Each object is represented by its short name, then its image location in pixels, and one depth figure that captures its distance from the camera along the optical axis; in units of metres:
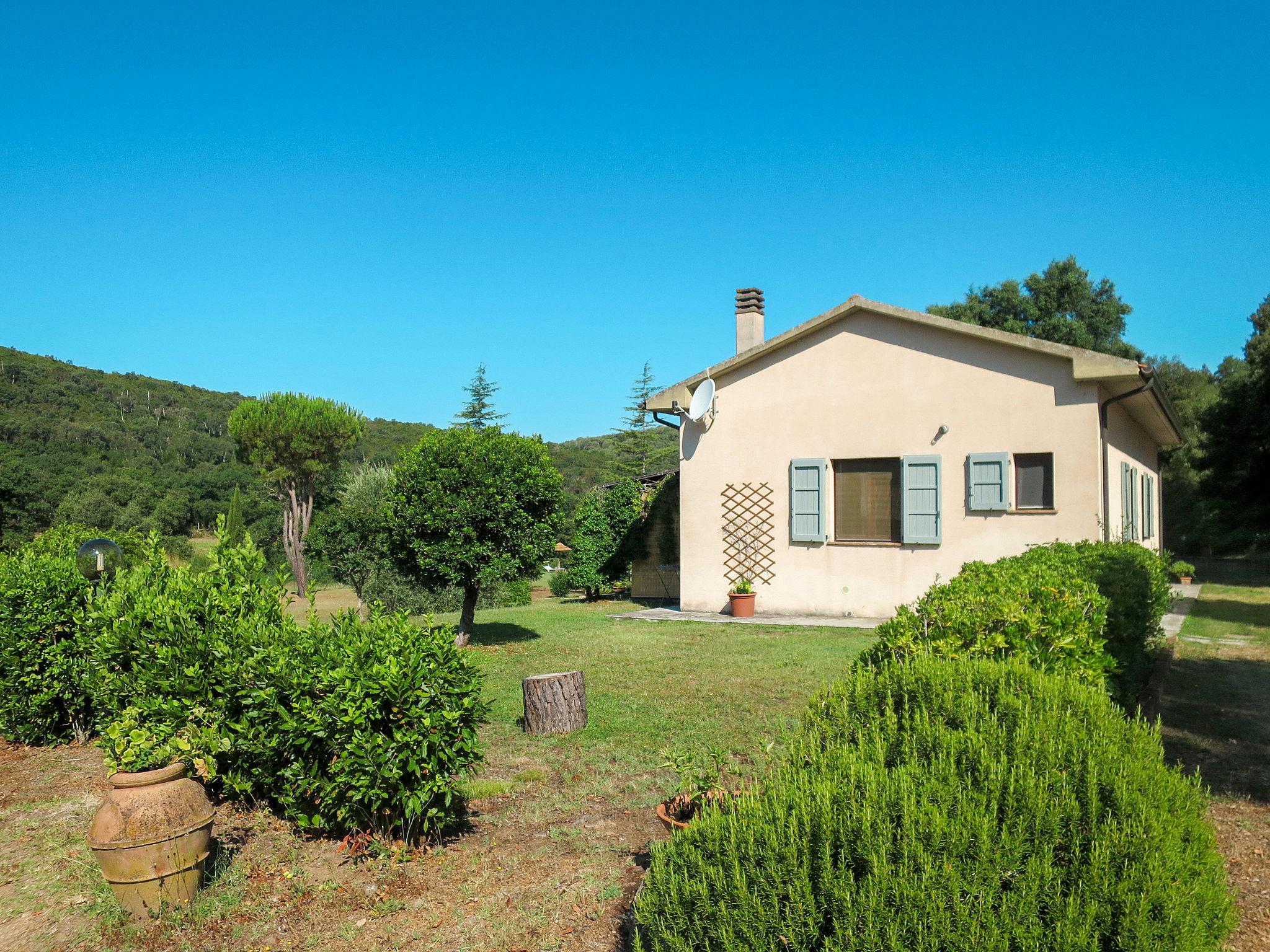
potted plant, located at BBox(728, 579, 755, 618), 13.67
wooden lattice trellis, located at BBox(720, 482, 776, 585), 13.76
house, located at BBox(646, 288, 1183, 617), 11.65
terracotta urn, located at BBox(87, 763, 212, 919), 3.40
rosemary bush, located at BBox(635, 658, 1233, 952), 2.08
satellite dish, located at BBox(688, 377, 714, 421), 14.01
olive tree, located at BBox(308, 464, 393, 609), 21.19
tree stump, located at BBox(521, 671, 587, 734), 6.44
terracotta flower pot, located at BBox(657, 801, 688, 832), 3.61
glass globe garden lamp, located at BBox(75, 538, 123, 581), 6.42
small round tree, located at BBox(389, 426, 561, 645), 10.23
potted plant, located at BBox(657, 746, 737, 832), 3.70
